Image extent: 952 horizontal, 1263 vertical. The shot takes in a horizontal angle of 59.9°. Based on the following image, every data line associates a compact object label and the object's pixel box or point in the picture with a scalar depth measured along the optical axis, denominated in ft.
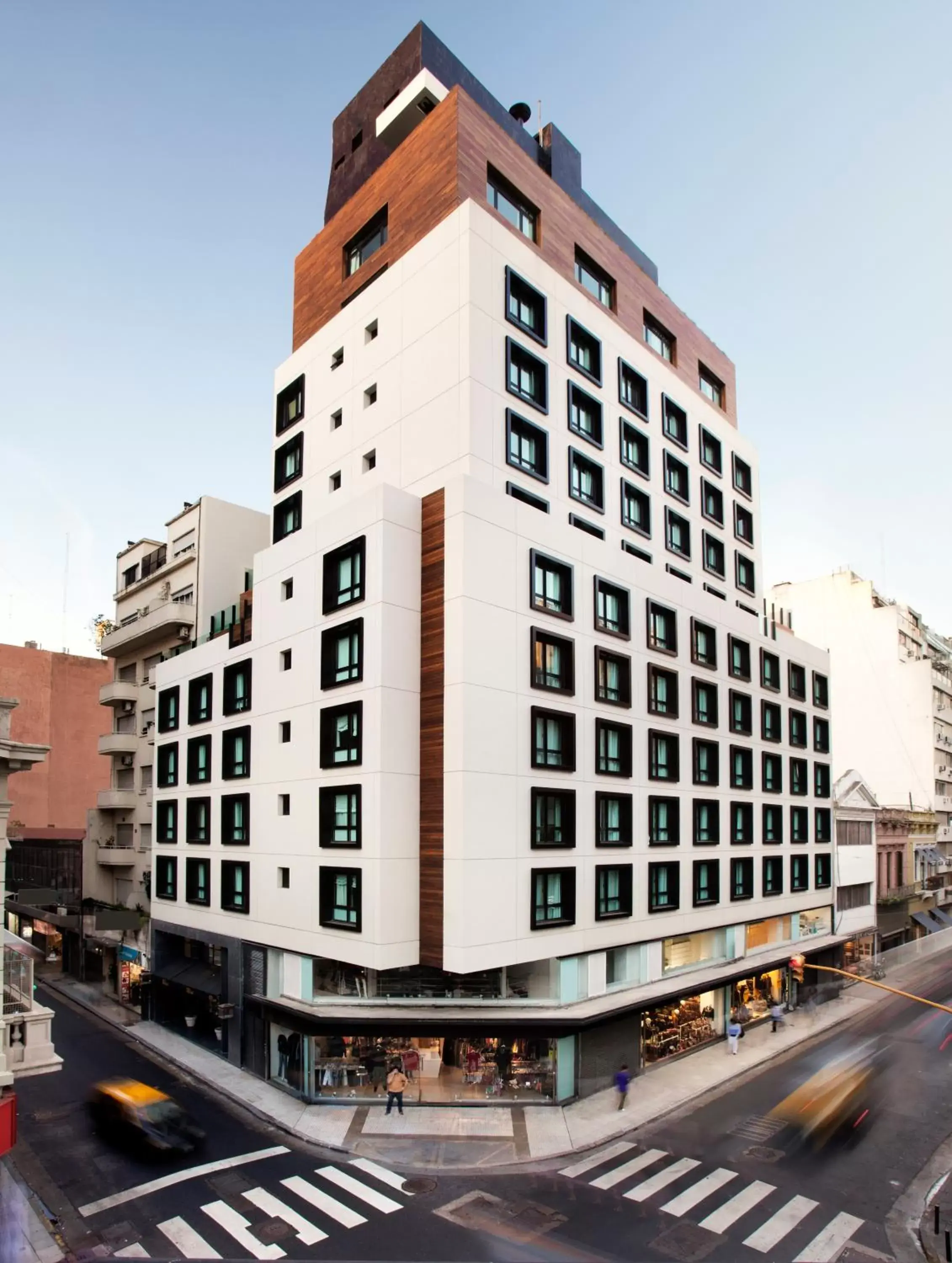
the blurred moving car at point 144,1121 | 79.30
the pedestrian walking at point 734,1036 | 114.32
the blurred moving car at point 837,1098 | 88.02
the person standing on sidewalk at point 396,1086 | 88.33
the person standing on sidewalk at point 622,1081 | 89.66
